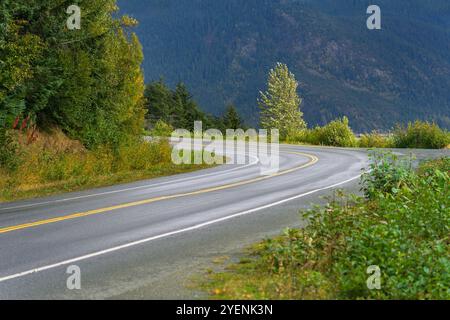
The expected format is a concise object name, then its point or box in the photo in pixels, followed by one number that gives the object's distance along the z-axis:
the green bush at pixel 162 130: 51.17
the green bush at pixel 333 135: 41.03
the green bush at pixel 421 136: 33.59
